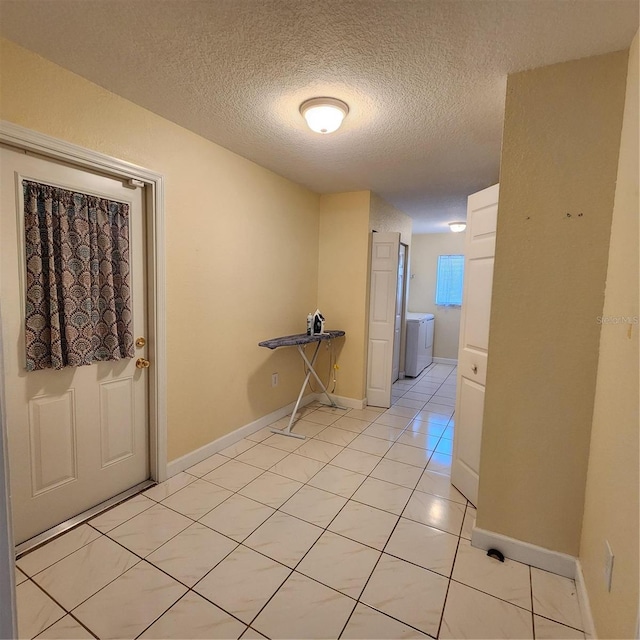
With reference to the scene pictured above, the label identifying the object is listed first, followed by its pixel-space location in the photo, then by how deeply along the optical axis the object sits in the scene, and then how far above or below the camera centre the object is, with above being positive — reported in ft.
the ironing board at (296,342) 9.65 -1.51
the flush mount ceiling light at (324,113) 6.40 +3.41
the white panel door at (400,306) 15.39 -0.52
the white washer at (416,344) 17.43 -2.52
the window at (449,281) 20.26 +0.94
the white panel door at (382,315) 12.67 -0.78
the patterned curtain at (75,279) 5.71 +0.09
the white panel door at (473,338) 6.86 -0.86
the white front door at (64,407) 5.49 -2.31
